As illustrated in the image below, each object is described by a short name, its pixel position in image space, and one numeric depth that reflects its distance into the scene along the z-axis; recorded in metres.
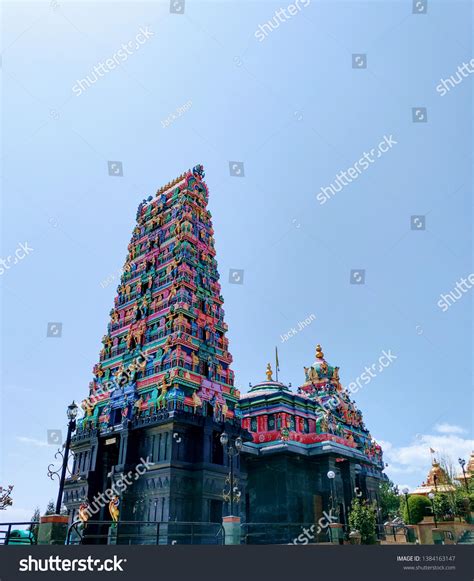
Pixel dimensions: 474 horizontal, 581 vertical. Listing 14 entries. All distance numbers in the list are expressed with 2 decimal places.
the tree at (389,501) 57.67
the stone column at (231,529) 20.23
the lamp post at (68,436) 18.42
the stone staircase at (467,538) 35.03
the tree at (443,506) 40.83
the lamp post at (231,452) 20.74
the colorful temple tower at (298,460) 43.50
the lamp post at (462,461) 41.16
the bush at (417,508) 43.69
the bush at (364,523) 31.25
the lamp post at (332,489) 43.78
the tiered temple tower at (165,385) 33.75
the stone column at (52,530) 17.67
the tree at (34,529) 18.83
